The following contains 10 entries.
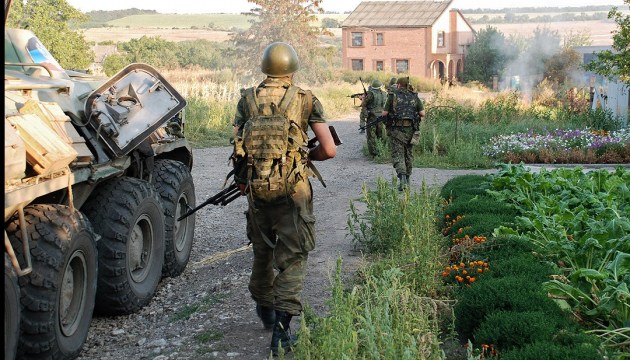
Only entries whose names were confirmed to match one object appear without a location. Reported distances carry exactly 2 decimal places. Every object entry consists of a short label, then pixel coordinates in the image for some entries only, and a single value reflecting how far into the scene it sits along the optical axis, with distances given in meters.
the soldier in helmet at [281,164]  5.83
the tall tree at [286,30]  51.80
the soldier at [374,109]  18.62
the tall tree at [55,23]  24.92
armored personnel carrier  5.40
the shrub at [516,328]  5.12
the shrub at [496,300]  5.65
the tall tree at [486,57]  58.16
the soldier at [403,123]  13.66
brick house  60.12
